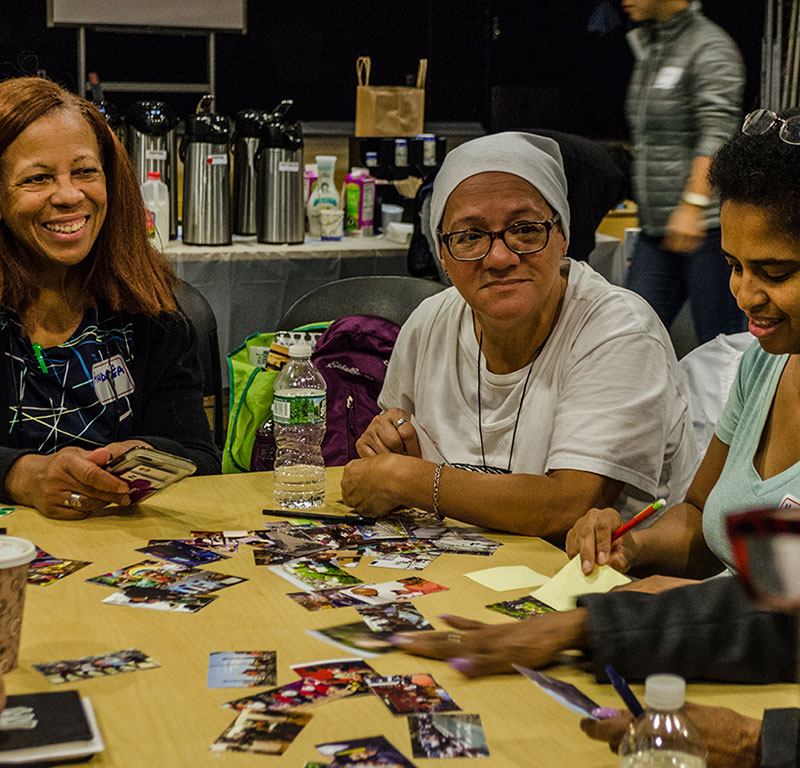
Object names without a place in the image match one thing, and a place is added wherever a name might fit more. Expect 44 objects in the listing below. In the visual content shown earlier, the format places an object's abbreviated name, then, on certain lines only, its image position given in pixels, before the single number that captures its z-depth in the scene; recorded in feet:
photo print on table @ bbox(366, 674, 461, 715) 4.04
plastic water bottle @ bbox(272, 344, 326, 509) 6.89
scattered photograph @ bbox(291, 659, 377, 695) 4.18
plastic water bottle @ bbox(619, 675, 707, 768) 3.19
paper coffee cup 3.94
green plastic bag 9.66
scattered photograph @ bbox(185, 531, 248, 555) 5.78
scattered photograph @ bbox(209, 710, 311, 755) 3.73
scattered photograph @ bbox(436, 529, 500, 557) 5.84
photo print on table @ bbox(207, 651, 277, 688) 4.21
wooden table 3.77
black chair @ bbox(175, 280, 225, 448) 9.75
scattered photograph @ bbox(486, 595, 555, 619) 4.95
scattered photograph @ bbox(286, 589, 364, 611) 4.97
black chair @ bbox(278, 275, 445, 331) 10.60
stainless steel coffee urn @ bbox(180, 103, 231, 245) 15.37
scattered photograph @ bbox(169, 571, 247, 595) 5.16
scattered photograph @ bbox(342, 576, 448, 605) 5.08
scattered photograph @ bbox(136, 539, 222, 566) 5.59
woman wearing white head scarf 6.27
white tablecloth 15.08
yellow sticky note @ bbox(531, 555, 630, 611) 5.09
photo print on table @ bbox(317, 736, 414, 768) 3.63
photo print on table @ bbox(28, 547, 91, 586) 5.31
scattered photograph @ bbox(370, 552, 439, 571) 5.55
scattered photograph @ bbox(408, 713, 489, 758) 3.74
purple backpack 9.33
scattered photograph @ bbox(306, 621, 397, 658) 4.49
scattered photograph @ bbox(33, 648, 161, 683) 4.26
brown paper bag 18.65
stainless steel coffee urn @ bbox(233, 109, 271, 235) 16.01
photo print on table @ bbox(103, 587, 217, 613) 4.94
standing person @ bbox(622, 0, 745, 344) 11.89
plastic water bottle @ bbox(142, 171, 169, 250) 15.30
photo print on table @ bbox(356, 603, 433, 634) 4.73
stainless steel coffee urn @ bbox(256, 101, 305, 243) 15.72
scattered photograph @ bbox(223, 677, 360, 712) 4.01
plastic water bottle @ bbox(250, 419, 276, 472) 9.16
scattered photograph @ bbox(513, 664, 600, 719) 3.97
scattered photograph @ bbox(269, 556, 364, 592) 5.27
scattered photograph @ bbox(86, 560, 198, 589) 5.24
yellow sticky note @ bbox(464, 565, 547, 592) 5.33
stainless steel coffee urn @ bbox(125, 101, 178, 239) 15.31
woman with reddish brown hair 7.10
